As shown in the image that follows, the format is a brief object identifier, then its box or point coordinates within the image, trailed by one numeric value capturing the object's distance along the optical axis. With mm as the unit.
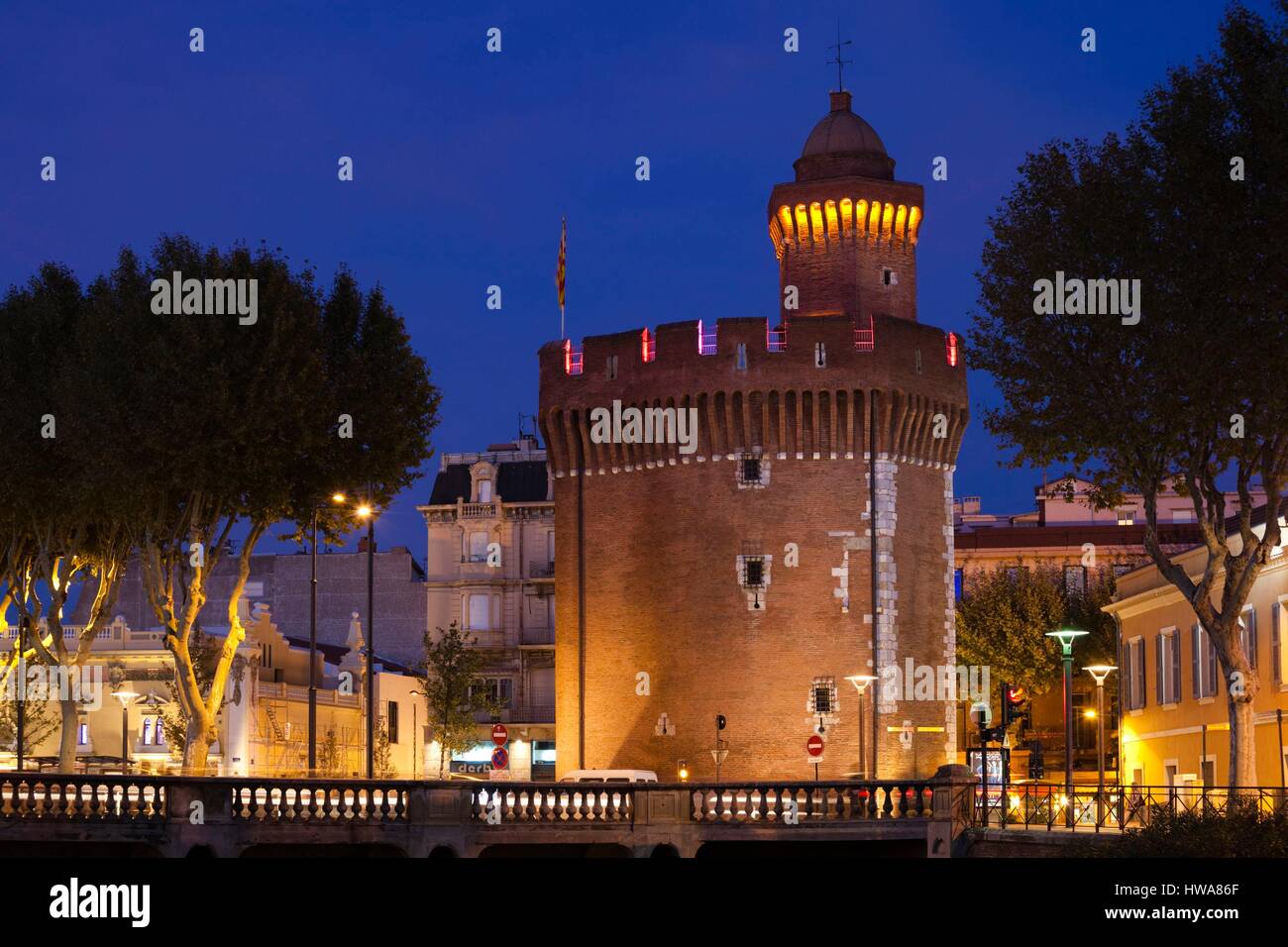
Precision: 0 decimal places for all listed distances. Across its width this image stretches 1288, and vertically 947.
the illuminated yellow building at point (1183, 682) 47781
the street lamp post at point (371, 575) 51406
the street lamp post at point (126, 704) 63538
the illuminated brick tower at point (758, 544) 61875
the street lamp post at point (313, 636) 52031
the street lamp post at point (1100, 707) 40831
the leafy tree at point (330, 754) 80062
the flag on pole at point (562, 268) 71688
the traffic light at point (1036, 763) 48250
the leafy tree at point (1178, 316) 38125
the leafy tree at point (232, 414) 46250
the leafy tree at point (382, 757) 83500
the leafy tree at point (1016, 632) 87750
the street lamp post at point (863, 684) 59312
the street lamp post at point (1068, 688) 45969
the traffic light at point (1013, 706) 44656
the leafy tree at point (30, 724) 76875
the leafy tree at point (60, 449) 47031
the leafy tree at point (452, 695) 86000
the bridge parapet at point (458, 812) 40312
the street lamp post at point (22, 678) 54444
